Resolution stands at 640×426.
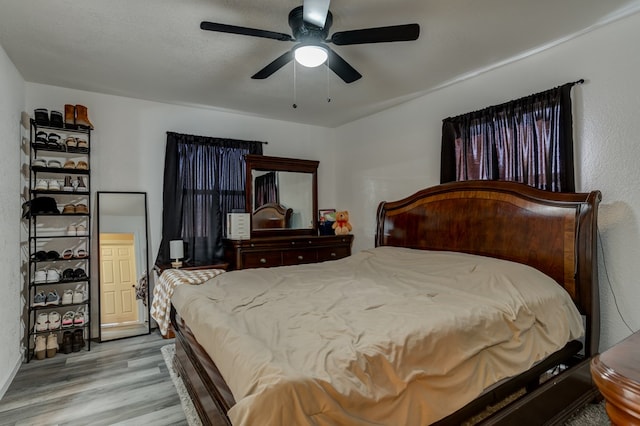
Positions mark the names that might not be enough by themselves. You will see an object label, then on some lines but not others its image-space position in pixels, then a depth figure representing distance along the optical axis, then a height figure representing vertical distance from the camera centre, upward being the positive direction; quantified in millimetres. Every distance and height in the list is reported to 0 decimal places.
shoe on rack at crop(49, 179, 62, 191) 3123 +321
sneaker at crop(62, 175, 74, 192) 3236 +333
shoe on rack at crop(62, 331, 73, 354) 3125 -1191
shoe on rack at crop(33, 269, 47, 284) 3002 -538
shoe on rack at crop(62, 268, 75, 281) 3150 -551
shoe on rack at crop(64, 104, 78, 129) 3223 +1008
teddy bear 4531 -135
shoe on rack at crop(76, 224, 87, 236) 3301 -121
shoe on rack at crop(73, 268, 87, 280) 3198 -548
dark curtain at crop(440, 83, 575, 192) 2451 +590
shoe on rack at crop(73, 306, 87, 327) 3141 -971
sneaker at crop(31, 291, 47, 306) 3002 -744
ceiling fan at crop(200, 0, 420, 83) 1869 +1086
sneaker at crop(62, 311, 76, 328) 3098 -966
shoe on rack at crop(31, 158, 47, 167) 3078 +529
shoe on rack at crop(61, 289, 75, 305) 3131 -764
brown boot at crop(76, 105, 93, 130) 3246 +1014
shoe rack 3033 -186
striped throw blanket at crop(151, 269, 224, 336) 2727 -599
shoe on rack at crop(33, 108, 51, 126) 3090 +972
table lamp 3580 -382
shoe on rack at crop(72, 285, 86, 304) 3176 -755
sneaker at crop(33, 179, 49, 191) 3082 +320
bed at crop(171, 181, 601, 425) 1153 -522
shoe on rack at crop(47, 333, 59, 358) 3025 -1181
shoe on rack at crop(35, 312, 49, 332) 2986 -953
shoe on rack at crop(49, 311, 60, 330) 3037 -959
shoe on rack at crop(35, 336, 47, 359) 2982 -1177
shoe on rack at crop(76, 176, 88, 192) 3295 +326
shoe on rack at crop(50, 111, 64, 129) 3143 +953
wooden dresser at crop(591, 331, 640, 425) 523 -291
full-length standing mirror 3508 -517
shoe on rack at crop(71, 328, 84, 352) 3152 -1188
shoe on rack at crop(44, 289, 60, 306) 3047 -757
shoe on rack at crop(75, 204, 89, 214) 3243 +102
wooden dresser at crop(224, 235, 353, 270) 3867 -444
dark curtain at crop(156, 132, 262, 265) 3811 +315
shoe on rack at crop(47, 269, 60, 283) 3057 -538
